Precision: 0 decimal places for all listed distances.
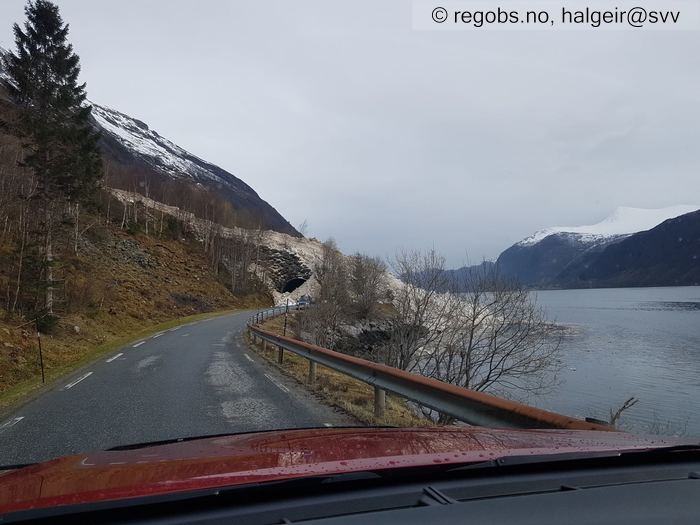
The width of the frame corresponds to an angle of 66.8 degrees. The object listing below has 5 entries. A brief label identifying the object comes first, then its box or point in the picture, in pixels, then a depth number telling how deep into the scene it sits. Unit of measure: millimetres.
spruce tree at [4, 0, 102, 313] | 23750
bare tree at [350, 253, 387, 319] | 43969
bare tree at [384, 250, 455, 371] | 21844
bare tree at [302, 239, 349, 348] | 33562
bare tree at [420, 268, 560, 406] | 19031
